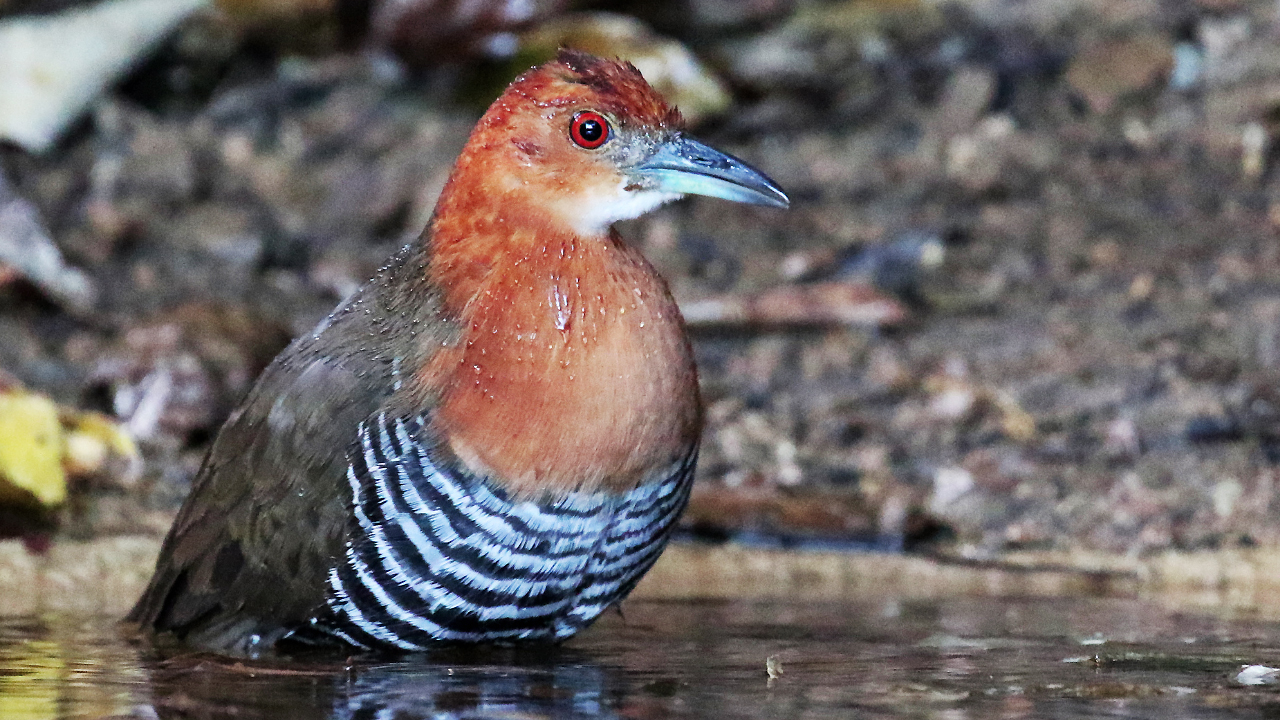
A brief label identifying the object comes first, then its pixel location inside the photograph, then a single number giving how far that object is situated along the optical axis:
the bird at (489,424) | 7.57
